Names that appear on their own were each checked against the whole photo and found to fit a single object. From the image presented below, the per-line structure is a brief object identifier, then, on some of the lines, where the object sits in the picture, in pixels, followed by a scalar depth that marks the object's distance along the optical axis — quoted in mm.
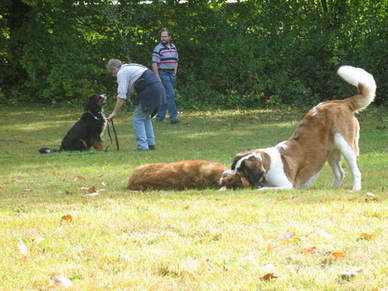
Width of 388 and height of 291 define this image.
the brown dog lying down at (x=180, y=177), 15656
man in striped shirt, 34031
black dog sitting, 26531
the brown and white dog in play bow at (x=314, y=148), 15187
